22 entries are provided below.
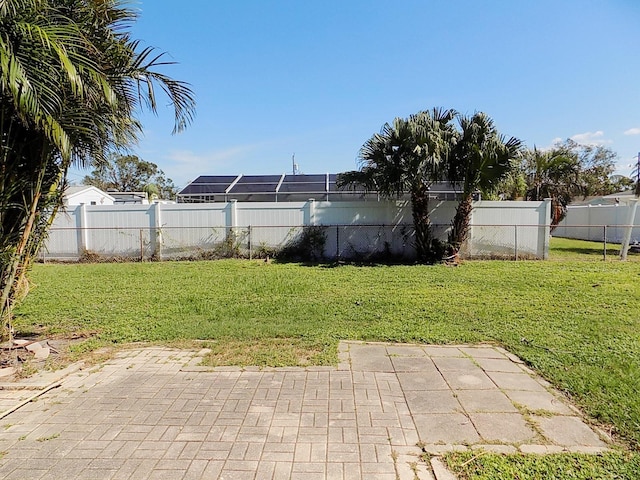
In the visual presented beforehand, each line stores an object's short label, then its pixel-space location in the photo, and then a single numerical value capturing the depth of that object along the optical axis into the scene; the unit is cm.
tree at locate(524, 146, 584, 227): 1525
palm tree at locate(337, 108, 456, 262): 1072
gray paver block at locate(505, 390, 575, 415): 326
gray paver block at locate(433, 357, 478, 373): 414
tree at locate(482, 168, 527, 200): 1105
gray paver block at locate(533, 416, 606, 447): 277
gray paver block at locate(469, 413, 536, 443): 283
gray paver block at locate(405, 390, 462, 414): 326
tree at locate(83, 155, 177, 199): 4369
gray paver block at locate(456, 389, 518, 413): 327
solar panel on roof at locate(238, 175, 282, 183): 1831
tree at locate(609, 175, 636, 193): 4188
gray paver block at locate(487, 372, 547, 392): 369
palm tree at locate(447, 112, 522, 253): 1073
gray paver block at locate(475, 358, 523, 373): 413
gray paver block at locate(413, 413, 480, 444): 281
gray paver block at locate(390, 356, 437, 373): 414
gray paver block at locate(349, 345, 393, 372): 418
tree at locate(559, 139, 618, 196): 3888
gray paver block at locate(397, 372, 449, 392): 370
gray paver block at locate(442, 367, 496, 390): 372
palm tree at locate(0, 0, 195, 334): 346
